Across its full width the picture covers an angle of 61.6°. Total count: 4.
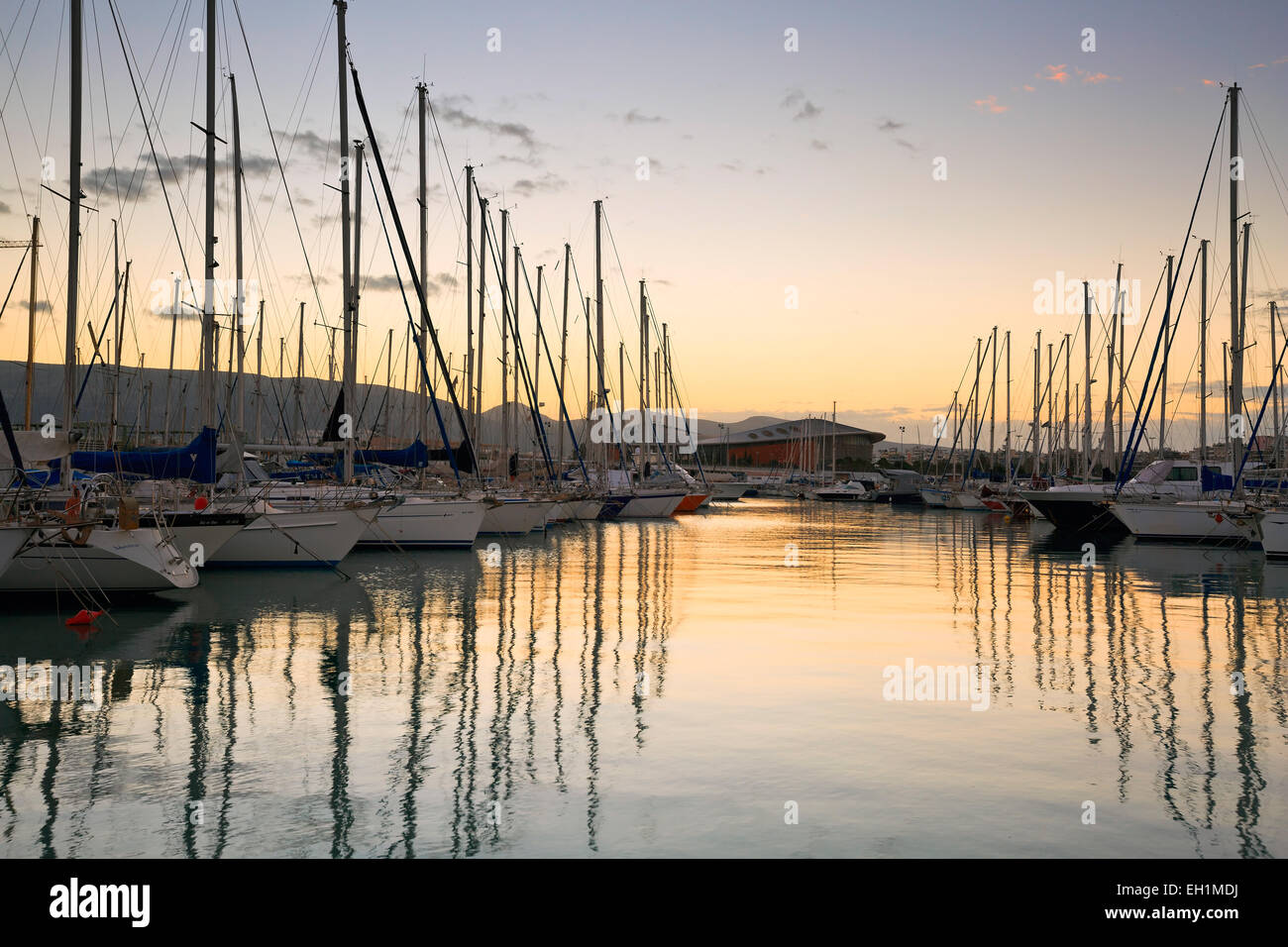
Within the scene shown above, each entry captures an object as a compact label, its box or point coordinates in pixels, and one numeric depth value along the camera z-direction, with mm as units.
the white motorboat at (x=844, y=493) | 111312
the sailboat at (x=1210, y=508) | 38438
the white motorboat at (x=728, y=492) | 110469
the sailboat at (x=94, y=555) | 19484
